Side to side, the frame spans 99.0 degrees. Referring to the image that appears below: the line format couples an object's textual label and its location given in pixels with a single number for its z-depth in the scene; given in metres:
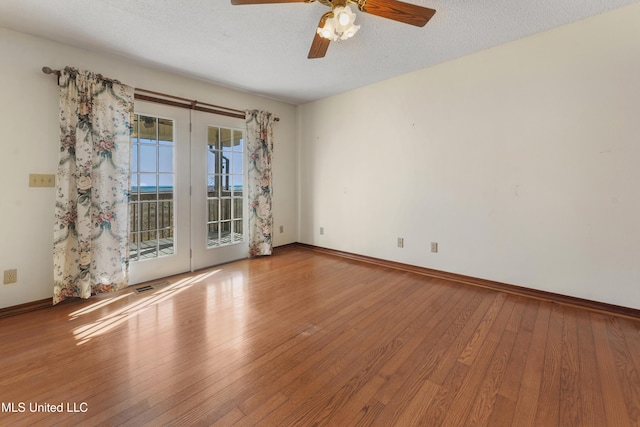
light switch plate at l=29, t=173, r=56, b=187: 2.48
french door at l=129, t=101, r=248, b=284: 3.15
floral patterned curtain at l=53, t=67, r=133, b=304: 2.54
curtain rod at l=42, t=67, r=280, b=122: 3.04
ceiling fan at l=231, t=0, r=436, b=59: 1.77
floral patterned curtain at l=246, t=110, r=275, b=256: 4.07
